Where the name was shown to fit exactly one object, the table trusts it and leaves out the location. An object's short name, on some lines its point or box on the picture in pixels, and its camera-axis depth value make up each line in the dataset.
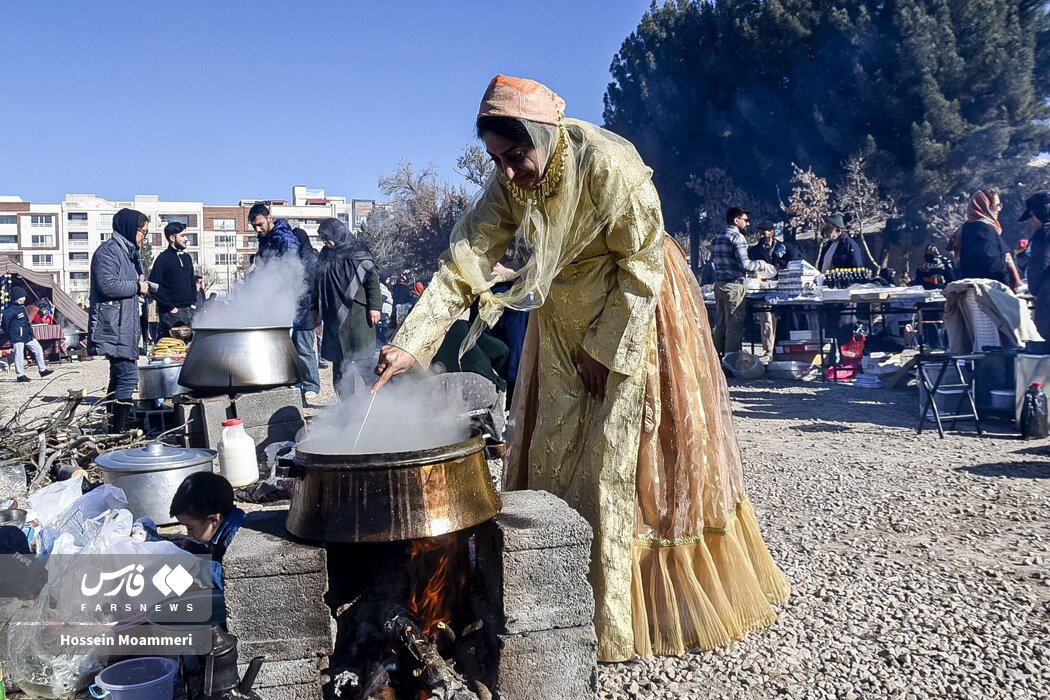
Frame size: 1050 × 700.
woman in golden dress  2.80
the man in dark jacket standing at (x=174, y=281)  8.59
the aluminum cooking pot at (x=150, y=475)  4.35
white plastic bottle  5.26
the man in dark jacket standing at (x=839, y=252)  13.10
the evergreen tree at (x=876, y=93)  25.69
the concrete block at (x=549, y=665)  2.56
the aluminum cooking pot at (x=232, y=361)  5.60
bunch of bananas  6.75
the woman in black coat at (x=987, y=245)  8.88
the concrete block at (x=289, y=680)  2.39
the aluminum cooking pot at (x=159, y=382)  6.36
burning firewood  2.42
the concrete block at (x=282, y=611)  2.37
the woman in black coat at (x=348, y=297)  7.81
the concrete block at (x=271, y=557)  2.36
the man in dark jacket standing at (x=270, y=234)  8.23
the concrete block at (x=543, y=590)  2.54
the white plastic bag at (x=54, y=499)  3.98
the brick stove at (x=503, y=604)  2.38
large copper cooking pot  2.35
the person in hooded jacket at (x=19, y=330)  14.27
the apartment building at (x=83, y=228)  89.00
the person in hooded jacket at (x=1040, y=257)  7.94
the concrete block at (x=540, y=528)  2.53
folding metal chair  7.15
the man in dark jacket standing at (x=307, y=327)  8.21
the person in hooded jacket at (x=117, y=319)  6.91
